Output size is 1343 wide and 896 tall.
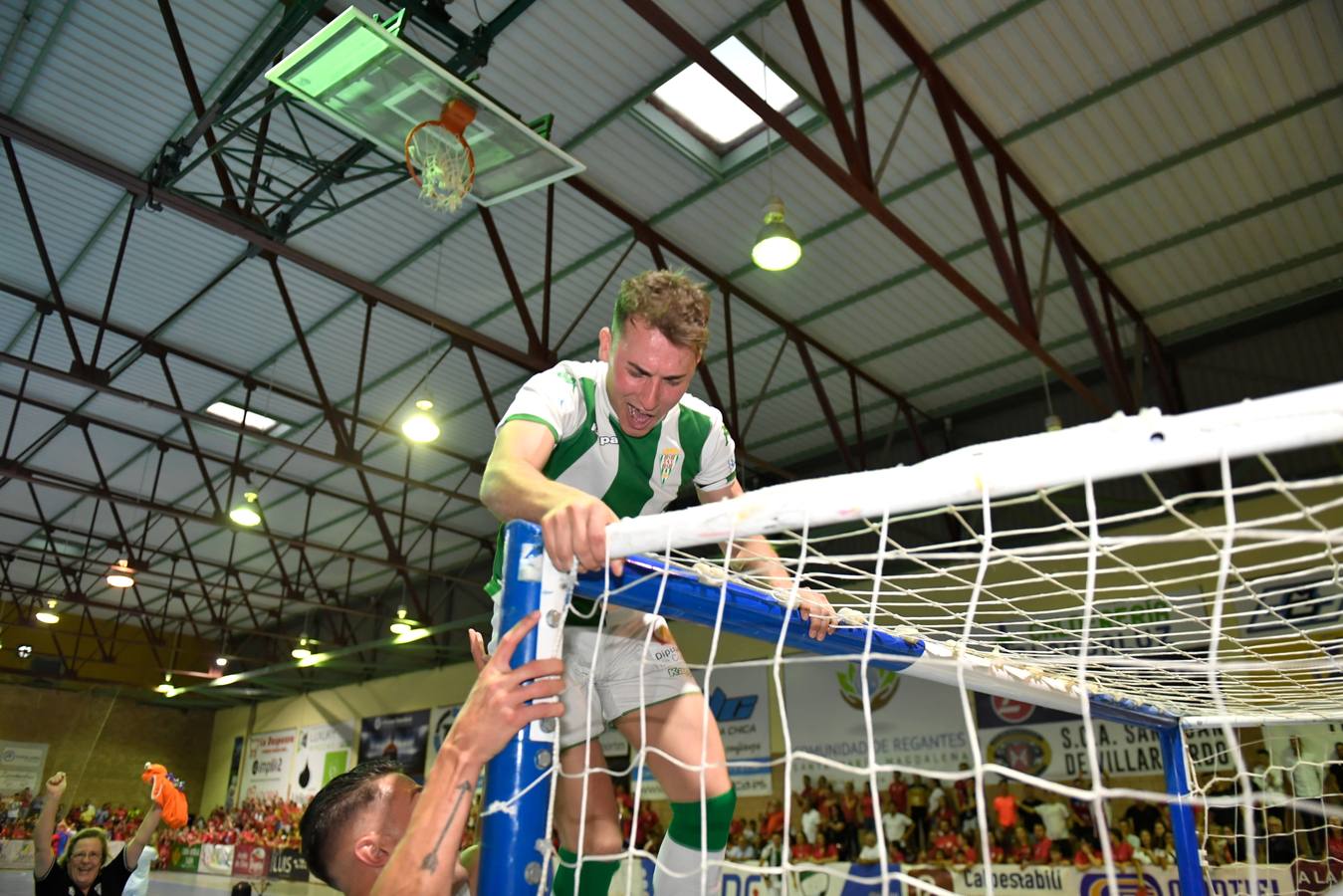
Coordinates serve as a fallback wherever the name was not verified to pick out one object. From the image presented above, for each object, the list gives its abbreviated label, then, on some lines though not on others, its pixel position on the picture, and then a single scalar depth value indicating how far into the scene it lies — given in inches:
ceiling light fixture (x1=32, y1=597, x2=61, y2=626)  857.5
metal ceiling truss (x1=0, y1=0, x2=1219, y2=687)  303.9
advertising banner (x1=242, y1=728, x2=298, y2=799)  1099.9
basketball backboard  231.6
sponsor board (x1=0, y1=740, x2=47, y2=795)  1109.7
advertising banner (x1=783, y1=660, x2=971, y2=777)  530.0
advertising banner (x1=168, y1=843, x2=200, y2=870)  979.3
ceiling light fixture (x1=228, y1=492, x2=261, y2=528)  555.2
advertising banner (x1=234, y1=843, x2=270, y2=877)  836.3
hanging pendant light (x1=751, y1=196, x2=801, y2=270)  310.3
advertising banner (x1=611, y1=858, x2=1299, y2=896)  258.5
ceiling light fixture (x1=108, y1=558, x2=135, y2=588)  653.3
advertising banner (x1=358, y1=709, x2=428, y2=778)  900.6
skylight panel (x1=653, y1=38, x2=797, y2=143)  345.4
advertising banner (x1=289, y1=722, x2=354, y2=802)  1007.6
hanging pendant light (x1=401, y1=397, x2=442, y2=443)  406.3
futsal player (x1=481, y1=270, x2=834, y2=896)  100.8
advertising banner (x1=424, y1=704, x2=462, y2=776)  860.0
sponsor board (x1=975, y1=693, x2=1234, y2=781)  455.8
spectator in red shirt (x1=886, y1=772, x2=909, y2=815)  522.6
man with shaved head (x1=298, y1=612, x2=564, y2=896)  74.2
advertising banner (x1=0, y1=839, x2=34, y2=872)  847.1
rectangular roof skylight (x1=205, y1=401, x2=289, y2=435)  628.7
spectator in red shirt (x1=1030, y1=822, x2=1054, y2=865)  428.8
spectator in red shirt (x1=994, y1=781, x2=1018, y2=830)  454.3
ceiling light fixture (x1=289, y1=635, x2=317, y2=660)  877.5
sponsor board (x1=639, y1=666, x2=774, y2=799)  606.5
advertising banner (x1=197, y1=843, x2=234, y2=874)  904.9
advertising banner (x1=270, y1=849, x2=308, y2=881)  812.0
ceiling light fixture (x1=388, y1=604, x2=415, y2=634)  737.6
